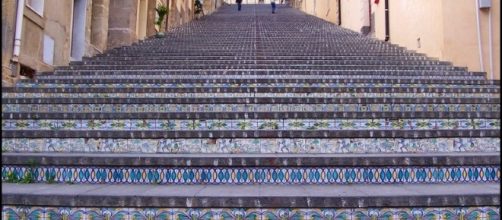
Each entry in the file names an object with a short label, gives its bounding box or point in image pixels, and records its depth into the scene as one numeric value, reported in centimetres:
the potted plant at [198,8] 2397
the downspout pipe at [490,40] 796
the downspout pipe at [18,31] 683
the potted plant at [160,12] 1555
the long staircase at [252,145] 273
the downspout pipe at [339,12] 2081
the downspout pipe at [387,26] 1293
